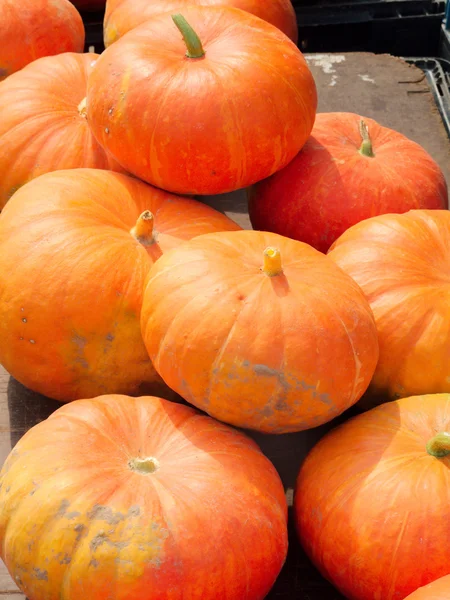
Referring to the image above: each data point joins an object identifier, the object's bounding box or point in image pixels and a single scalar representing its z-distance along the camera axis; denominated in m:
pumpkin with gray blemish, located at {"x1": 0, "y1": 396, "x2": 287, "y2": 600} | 1.61
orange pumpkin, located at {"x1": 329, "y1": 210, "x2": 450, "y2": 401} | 2.05
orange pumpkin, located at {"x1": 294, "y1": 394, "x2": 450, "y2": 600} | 1.70
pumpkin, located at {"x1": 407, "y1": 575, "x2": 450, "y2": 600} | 1.47
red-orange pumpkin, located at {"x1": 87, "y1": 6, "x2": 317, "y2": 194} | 2.22
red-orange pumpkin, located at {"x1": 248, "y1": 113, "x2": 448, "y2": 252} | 2.53
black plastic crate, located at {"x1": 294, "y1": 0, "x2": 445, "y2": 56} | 4.47
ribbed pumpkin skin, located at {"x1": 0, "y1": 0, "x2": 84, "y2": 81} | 3.26
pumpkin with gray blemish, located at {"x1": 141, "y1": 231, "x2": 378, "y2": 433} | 1.77
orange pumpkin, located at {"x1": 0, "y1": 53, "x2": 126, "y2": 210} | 2.61
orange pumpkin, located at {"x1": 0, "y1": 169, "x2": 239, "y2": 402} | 2.08
